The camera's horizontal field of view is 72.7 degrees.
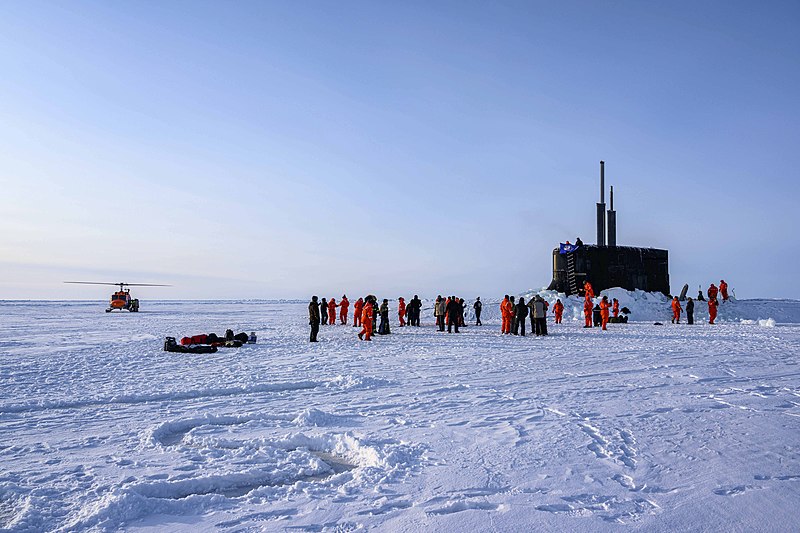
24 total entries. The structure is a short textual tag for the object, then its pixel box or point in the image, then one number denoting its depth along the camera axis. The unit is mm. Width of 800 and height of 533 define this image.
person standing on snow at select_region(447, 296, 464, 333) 20266
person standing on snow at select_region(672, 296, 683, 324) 25359
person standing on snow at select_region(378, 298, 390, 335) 19125
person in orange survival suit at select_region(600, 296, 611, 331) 21180
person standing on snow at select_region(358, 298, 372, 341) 17156
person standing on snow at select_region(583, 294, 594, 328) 23070
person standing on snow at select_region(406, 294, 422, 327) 24375
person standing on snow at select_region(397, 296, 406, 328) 24812
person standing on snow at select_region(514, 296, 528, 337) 18641
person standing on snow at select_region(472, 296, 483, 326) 25277
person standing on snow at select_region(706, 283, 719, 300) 26322
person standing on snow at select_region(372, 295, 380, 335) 17984
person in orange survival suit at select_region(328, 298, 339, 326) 26766
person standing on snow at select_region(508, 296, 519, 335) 19117
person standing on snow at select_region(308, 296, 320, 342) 16250
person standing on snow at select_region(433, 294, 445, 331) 21339
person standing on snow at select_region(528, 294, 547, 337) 18656
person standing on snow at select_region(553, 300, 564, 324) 25489
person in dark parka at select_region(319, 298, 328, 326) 25072
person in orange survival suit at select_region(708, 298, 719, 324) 25625
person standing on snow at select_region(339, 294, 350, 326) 26266
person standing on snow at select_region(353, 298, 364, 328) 21762
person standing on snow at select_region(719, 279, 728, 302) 31230
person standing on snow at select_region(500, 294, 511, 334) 19688
